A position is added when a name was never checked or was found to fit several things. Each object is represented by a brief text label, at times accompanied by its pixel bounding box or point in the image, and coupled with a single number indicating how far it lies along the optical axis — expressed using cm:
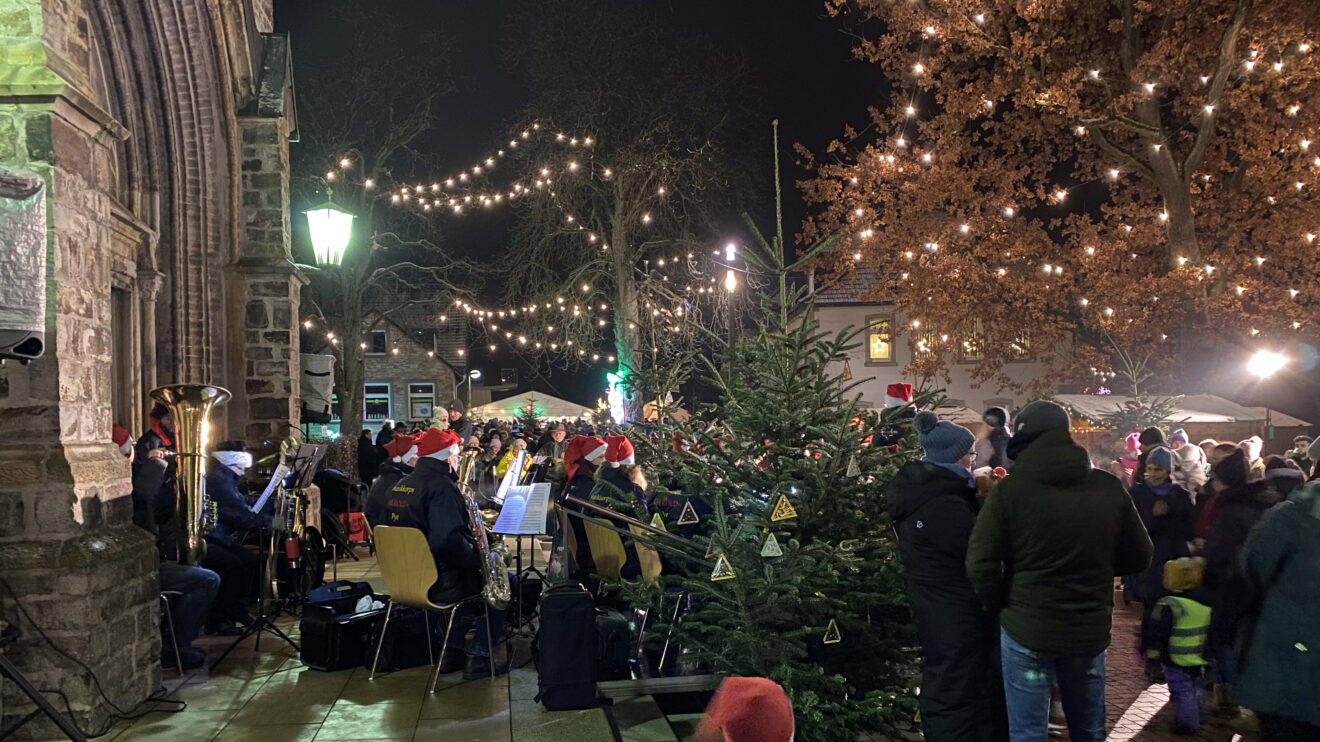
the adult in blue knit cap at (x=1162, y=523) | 639
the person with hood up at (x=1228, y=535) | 459
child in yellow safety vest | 516
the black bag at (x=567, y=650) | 569
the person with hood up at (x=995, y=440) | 930
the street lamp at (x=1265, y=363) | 1717
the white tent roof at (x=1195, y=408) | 1515
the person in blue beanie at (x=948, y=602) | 440
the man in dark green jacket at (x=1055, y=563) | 388
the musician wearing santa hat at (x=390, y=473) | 717
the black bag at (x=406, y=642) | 683
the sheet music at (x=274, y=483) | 785
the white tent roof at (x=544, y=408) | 2819
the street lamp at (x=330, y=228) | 1063
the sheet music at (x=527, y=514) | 731
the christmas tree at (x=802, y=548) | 478
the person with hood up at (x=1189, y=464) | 894
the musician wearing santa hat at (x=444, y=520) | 653
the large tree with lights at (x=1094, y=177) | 1736
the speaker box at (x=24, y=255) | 505
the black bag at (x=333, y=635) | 676
